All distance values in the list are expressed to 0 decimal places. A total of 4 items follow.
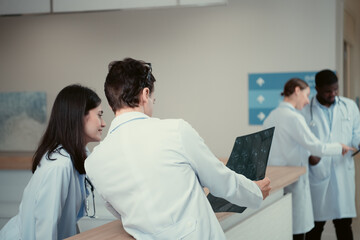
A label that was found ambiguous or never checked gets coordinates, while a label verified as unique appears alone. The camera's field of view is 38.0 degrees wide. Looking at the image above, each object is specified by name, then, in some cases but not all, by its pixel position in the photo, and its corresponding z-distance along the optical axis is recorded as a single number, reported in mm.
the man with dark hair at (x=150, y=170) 1642
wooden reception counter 1900
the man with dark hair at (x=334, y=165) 4582
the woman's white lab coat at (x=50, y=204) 2229
